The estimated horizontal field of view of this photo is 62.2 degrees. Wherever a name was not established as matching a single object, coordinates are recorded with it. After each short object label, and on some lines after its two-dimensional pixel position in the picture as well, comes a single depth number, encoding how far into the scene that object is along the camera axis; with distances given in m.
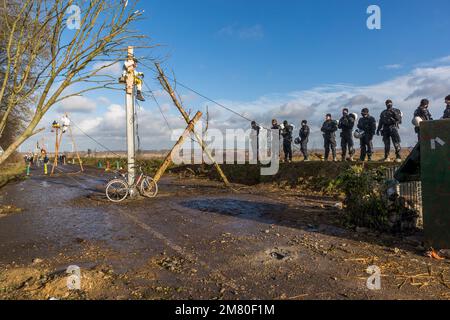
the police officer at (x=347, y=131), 15.94
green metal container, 6.29
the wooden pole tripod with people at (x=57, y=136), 24.67
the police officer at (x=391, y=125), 14.09
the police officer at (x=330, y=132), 17.03
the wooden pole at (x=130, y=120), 13.09
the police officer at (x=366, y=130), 15.19
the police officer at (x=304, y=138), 18.52
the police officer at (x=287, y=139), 18.77
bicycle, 12.73
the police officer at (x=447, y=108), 11.95
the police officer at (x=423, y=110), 12.59
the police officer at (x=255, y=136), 19.00
